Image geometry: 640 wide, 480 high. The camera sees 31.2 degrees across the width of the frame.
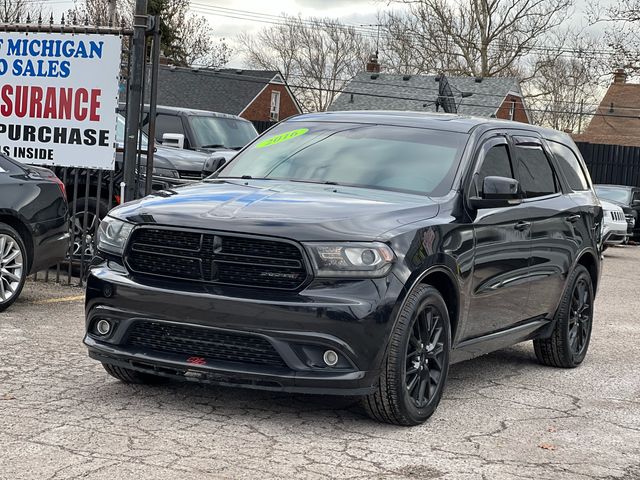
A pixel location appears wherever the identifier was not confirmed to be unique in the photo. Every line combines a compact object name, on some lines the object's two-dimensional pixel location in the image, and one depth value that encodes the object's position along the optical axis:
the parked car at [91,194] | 11.73
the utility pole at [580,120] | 69.10
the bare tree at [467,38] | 56.97
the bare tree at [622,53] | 37.41
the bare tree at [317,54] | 79.00
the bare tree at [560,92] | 59.94
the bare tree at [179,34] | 59.20
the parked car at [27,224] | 9.71
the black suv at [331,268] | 5.76
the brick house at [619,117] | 63.56
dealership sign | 11.48
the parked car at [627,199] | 28.20
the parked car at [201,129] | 16.77
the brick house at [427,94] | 55.28
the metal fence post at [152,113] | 11.01
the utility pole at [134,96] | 11.24
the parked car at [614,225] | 22.91
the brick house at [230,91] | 53.59
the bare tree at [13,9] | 50.97
